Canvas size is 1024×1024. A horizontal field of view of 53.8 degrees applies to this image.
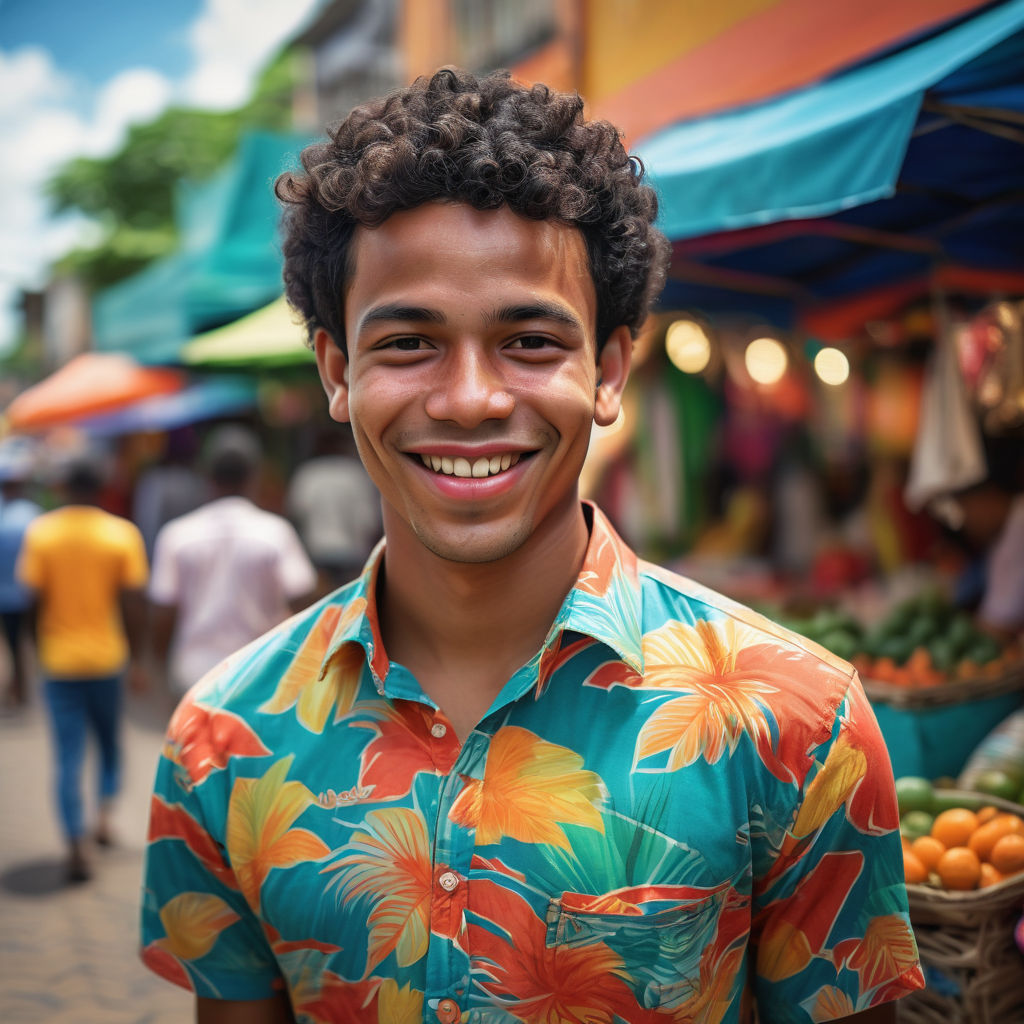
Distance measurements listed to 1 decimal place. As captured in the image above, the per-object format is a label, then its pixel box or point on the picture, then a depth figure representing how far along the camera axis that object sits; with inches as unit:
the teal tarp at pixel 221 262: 307.6
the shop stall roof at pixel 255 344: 273.2
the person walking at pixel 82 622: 200.1
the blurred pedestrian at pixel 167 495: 351.3
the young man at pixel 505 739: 55.0
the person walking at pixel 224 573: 194.1
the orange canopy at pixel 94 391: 456.8
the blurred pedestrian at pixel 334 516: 297.1
